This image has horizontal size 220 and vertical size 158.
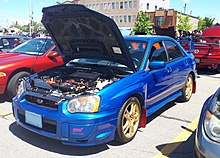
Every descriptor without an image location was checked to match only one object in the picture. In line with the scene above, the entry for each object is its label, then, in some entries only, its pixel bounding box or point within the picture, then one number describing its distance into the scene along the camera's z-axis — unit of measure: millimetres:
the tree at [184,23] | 52125
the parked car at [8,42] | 7998
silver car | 2102
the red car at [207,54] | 8359
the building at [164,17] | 57875
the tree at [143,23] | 54869
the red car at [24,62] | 4945
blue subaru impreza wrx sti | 2849
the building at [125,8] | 63288
